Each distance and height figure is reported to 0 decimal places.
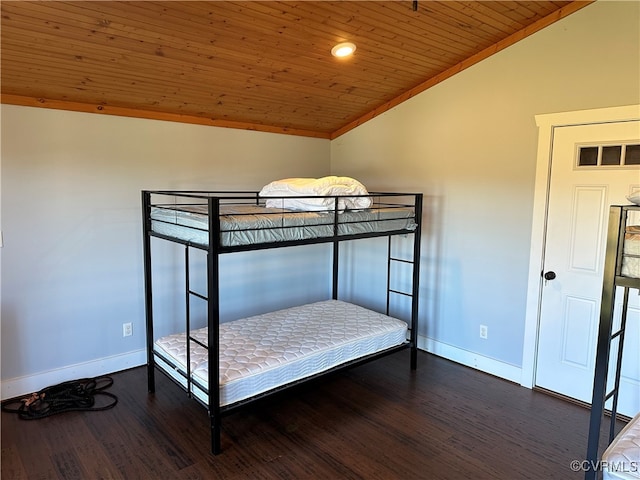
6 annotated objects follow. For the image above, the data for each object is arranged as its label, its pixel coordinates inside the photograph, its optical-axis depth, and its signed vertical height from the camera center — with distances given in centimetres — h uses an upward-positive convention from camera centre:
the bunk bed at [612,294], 168 -37
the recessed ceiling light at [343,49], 294 +100
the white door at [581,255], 288 -39
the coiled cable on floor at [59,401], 290 -146
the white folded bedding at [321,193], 293 +2
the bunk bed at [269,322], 245 -101
